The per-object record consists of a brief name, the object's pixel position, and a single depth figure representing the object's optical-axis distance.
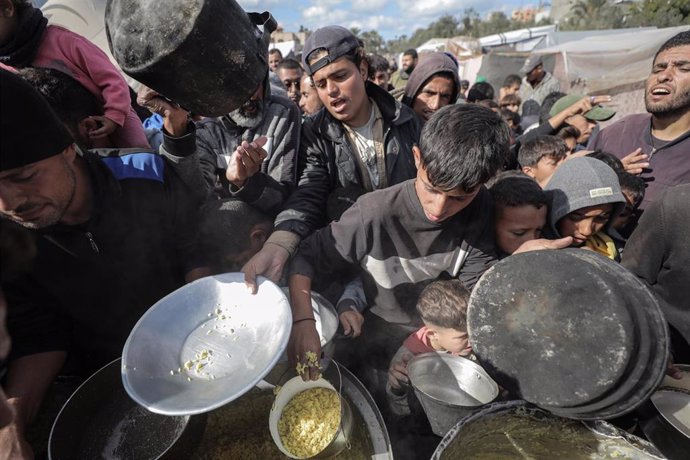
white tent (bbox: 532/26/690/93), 11.75
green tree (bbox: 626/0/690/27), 19.67
